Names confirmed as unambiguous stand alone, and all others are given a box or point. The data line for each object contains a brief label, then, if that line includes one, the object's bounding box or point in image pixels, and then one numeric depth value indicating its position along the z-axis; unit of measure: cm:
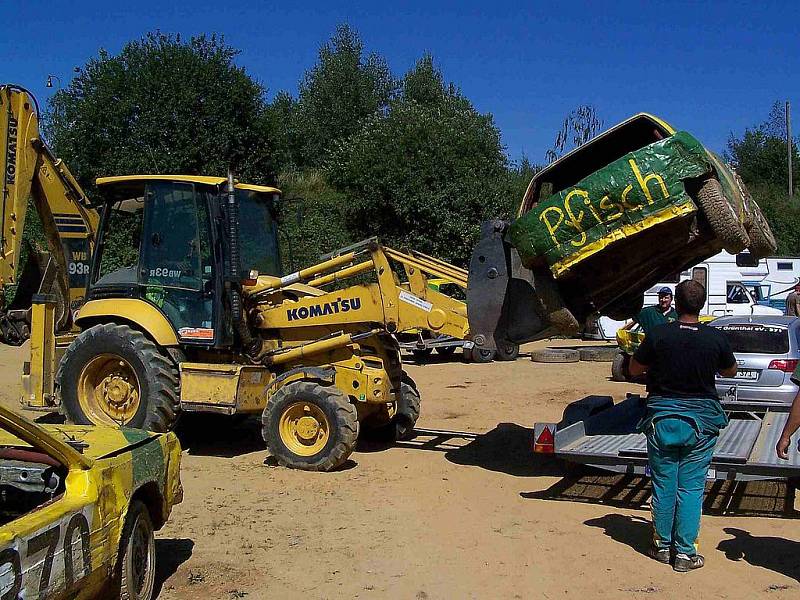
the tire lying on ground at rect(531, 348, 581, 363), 1947
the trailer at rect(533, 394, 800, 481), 716
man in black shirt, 602
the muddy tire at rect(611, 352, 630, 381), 1592
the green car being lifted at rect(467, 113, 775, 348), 731
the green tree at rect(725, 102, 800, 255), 4038
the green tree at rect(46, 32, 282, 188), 2478
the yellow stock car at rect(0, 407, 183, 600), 388
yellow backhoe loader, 923
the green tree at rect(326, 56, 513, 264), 2725
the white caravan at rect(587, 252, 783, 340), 2504
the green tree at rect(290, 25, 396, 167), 4400
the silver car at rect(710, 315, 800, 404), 1083
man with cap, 916
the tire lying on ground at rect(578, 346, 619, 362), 1983
